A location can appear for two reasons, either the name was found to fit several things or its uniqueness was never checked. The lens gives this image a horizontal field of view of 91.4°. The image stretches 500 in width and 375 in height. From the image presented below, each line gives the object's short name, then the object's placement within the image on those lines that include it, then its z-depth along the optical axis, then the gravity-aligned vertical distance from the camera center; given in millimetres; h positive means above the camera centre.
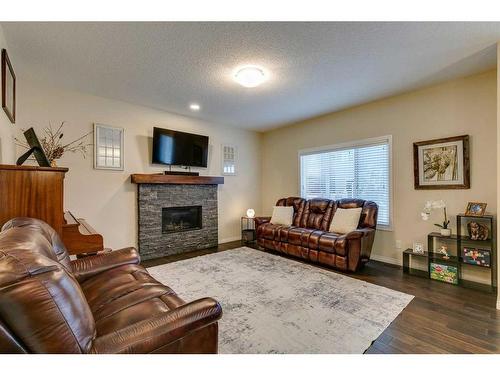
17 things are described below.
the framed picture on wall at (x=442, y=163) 3043 +346
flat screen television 4219 +753
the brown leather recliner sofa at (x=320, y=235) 3267 -693
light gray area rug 1829 -1129
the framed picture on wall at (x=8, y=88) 2160 +994
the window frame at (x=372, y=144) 3756 +758
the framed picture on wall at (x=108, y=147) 3682 +649
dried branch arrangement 2984 +628
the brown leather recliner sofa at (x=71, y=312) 808 -516
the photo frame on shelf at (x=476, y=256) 2721 -760
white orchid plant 3137 -248
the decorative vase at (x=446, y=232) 3022 -534
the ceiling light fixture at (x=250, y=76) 2756 +1328
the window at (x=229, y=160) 5254 +646
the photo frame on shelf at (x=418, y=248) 3252 -797
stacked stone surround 4074 -525
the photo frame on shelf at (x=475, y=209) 2783 -225
